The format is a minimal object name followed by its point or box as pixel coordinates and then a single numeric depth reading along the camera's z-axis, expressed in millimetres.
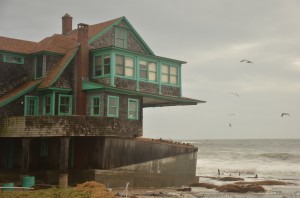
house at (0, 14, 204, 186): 28219
